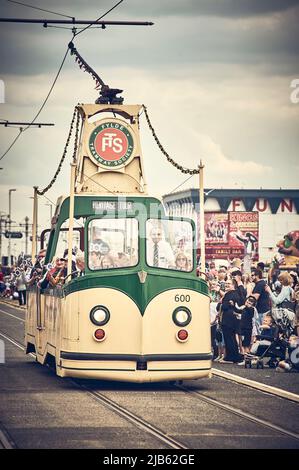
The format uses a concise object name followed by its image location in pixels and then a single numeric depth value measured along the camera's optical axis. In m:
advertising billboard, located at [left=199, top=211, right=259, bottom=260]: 95.69
